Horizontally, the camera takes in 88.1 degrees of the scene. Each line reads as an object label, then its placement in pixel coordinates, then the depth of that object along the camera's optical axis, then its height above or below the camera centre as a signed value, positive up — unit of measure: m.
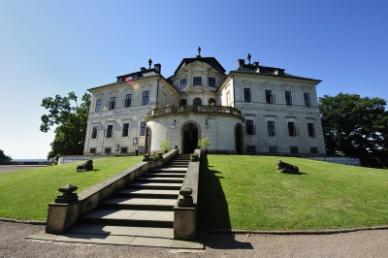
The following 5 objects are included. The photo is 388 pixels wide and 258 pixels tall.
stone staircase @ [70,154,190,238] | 5.48 -1.54
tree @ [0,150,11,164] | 67.44 +2.42
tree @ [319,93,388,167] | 38.03 +6.95
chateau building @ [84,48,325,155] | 29.61 +9.24
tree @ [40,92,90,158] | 40.25 +8.22
